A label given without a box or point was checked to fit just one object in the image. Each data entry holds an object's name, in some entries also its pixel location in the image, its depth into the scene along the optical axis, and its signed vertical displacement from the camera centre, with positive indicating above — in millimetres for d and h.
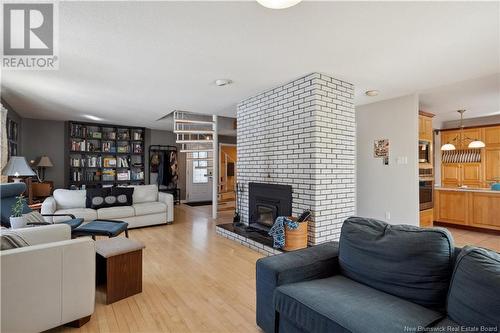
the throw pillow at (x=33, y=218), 2936 -567
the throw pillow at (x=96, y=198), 4793 -540
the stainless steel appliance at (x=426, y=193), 4727 -475
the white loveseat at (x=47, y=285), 1658 -793
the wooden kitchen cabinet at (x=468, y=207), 4820 -772
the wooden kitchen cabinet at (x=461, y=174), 6305 -170
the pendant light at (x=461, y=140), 5488 +655
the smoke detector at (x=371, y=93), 4129 +1193
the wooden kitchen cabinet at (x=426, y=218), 4703 -916
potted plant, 2589 -485
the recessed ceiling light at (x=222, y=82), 3634 +1207
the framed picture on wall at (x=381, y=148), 4582 +347
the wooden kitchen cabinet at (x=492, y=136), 5915 +704
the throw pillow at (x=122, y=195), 5073 -514
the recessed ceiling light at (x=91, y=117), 6227 +1270
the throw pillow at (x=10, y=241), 1805 -516
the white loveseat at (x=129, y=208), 4531 -730
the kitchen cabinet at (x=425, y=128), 4824 +741
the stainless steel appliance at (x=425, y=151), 4751 +294
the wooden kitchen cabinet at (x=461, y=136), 6237 +755
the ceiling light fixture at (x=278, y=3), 1681 +1060
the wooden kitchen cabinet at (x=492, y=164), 5970 +72
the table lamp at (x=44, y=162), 6398 +166
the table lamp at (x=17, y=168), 4066 +15
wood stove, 3818 -546
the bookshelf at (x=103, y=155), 7102 +401
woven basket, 3295 -869
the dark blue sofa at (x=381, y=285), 1238 -692
